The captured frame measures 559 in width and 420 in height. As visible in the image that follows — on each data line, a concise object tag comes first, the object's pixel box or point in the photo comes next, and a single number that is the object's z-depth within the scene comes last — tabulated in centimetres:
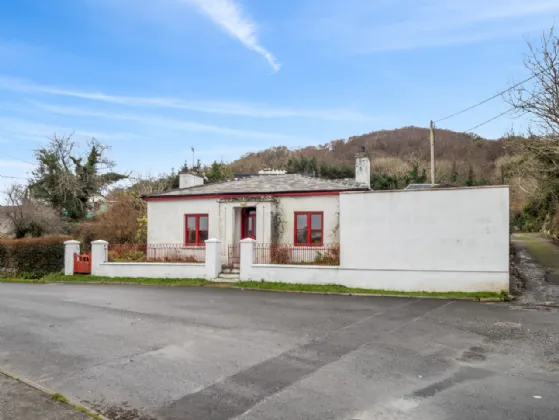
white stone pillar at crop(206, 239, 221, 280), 1791
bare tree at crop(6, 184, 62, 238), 3216
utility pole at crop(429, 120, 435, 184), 2289
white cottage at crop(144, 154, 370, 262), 1955
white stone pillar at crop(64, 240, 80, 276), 2124
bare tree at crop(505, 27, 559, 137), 1596
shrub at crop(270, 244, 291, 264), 1800
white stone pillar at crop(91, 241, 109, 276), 2031
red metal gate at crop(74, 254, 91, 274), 2094
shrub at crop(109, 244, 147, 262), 2109
